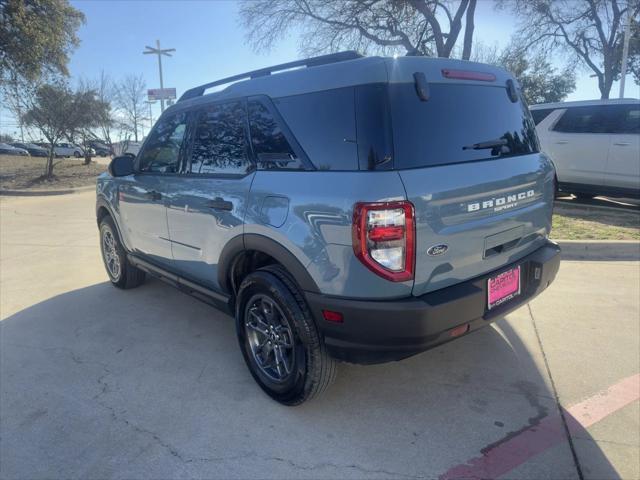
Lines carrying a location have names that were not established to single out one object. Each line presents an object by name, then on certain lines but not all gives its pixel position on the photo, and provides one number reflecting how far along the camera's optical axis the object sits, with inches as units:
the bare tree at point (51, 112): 636.7
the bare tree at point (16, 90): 627.2
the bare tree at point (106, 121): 897.4
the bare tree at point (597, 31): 807.7
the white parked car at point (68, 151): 1659.7
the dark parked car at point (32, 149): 1609.3
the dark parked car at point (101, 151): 1620.3
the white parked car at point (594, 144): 295.3
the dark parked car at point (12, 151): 1488.2
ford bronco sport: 88.2
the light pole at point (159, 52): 983.6
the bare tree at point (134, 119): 1146.7
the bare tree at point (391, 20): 725.3
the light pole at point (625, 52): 702.5
